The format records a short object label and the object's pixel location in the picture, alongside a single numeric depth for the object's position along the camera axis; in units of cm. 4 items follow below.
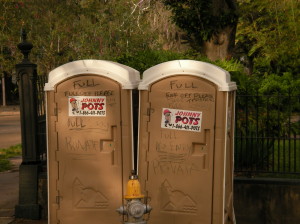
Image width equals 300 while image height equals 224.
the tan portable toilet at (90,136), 698
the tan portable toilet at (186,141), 666
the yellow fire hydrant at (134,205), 616
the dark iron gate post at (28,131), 841
